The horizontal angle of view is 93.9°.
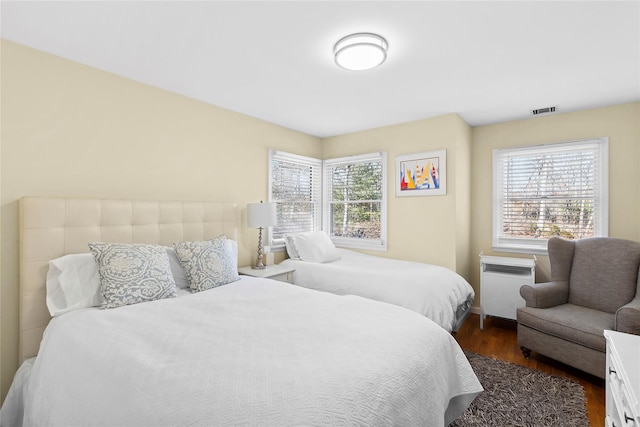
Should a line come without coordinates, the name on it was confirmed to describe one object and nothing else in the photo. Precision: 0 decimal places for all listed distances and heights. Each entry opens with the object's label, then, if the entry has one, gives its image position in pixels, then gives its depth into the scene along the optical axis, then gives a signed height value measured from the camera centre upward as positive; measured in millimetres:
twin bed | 2606 -647
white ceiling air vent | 3226 +1122
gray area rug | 1938 -1339
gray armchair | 2279 -783
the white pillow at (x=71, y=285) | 1920 -470
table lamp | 3258 -23
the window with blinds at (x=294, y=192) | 3904 +298
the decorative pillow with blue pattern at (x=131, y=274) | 1913 -406
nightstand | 3098 -630
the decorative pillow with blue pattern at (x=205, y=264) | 2336 -411
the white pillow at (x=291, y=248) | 3724 -438
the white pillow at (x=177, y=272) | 2416 -482
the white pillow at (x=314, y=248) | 3564 -432
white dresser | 1015 -624
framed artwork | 3471 +472
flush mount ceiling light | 1914 +1075
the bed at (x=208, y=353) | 1027 -612
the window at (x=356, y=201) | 4047 +175
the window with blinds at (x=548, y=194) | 3238 +220
